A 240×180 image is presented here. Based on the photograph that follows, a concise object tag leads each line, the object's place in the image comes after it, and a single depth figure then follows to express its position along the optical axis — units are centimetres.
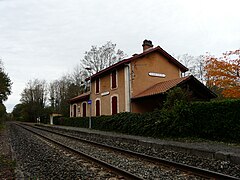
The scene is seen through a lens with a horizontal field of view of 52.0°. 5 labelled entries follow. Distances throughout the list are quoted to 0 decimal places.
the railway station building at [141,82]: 1825
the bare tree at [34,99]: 6244
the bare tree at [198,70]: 4247
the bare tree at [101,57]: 4125
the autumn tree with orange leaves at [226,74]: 2195
